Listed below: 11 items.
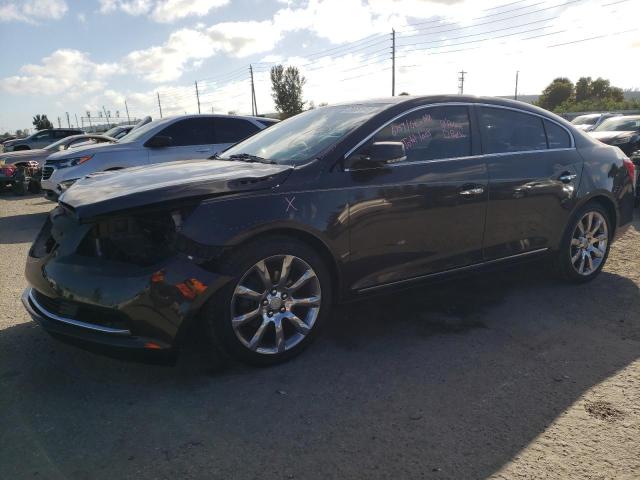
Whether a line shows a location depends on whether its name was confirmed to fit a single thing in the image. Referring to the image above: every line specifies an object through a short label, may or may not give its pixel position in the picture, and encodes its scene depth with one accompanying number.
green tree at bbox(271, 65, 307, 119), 66.12
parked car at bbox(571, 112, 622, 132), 17.99
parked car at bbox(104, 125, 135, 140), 18.13
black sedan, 2.89
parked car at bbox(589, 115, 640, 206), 8.42
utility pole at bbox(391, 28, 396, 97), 49.88
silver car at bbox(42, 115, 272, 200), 8.57
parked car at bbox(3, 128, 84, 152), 22.14
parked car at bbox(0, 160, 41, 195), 13.00
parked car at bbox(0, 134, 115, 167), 13.46
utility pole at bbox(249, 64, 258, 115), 72.94
